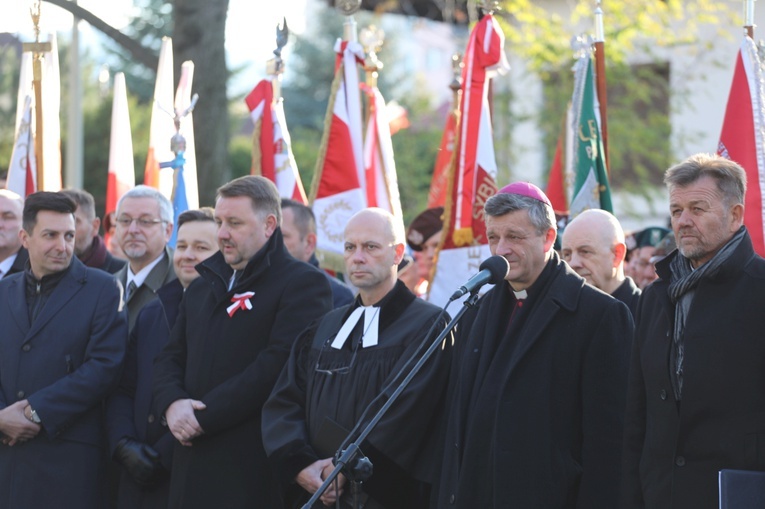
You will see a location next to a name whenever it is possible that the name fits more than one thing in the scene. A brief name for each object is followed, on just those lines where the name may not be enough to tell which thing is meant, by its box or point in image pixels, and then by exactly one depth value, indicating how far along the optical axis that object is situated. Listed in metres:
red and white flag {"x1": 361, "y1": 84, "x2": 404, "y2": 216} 19.30
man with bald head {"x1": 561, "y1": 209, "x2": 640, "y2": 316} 12.82
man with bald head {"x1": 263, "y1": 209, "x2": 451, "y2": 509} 10.74
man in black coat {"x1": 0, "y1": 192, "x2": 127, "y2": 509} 12.47
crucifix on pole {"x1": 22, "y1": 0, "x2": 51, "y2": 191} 18.16
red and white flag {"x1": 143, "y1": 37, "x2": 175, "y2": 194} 20.14
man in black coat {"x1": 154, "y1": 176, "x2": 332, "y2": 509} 11.84
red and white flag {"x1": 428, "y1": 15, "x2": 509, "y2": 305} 16.34
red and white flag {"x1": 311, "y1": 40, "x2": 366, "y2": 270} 18.00
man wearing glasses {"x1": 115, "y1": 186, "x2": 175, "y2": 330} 14.65
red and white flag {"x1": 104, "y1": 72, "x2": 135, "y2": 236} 20.70
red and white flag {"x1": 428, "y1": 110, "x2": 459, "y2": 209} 20.86
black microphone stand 8.46
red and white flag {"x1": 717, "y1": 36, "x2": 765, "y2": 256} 14.33
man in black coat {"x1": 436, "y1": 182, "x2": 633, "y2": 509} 9.48
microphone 8.66
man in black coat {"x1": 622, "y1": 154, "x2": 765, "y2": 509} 8.52
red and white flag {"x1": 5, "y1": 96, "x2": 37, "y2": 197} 19.16
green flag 16.52
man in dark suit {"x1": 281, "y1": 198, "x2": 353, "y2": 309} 15.18
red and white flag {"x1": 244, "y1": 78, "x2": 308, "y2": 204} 19.19
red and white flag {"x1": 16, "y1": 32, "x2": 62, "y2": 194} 18.78
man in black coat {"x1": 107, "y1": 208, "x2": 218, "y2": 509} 12.47
